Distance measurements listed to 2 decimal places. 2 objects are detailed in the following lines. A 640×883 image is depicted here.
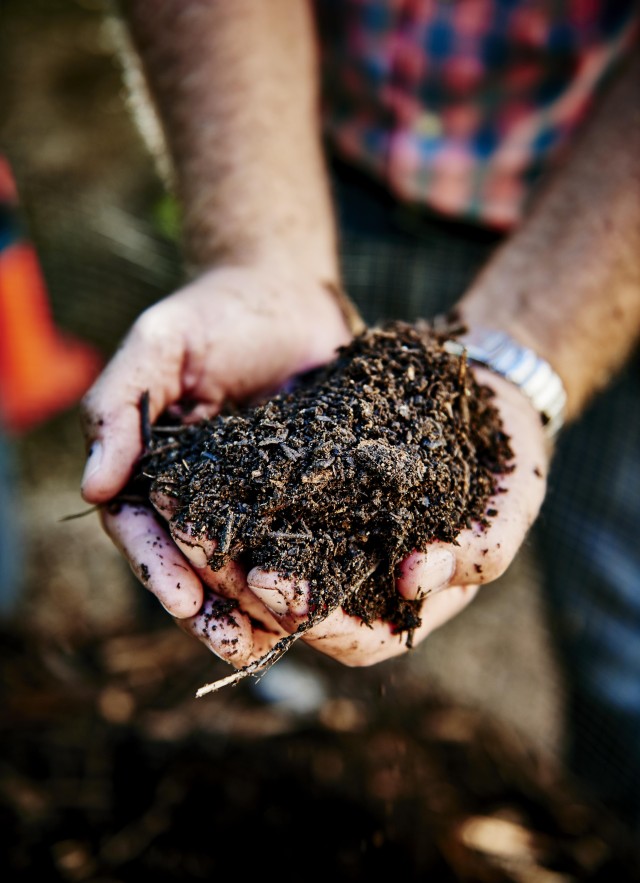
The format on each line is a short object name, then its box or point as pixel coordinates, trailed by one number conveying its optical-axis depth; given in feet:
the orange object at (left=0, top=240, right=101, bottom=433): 2.32
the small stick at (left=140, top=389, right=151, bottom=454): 1.34
